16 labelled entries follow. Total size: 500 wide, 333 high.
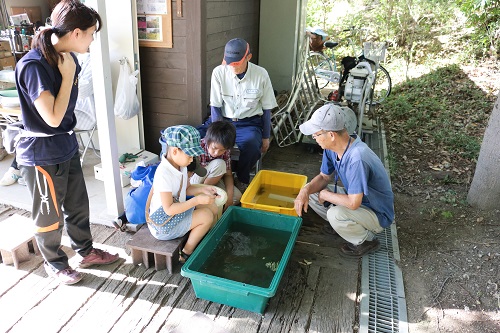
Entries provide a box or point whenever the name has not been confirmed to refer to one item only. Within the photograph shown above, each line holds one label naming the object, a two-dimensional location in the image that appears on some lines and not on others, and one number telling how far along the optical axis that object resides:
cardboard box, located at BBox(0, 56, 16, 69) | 4.31
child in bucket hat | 2.34
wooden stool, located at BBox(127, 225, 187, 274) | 2.55
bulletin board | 3.70
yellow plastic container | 3.37
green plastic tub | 2.20
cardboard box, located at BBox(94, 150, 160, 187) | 3.69
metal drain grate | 2.27
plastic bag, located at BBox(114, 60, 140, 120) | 3.74
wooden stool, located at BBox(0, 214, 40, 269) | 2.61
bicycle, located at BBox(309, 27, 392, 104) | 5.55
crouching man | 2.56
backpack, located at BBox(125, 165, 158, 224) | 2.73
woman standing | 1.97
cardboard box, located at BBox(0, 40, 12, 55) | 4.23
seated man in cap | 3.58
